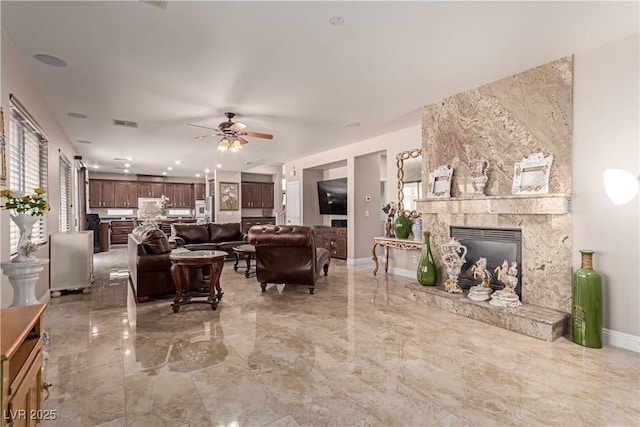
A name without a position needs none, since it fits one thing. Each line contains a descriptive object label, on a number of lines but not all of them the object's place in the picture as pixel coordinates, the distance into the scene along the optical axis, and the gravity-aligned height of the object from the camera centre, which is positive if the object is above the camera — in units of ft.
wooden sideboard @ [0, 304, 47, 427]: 3.19 -1.79
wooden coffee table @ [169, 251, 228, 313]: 12.26 -2.42
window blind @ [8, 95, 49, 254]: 9.94 +2.10
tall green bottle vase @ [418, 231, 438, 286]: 13.67 -2.49
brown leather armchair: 14.40 -2.00
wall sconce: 8.92 +0.75
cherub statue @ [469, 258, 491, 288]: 11.80 -2.29
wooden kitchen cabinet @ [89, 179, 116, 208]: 35.42 +2.16
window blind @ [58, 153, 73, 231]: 19.08 +1.17
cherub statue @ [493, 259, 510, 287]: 11.22 -2.20
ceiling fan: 15.08 +3.93
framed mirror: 17.84 +1.94
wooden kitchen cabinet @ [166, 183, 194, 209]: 39.78 +2.18
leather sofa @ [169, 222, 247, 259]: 22.72 -1.77
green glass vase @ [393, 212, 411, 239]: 17.57 -0.86
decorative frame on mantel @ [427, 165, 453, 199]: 13.66 +1.28
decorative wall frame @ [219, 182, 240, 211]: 33.78 +1.69
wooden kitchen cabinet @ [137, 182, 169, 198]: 37.93 +2.82
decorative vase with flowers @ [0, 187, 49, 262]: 7.22 -0.06
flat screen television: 25.59 +1.30
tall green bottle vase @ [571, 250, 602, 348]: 8.91 -2.71
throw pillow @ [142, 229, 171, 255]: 13.67 -1.31
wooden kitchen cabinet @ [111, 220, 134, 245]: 35.37 -2.00
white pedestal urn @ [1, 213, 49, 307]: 7.38 -1.28
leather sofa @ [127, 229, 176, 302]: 13.38 -2.32
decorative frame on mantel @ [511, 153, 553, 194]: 10.64 +1.28
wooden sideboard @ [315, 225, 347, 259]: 24.29 -2.23
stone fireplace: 10.20 +0.91
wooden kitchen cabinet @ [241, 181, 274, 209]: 35.86 +2.00
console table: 16.33 -1.78
